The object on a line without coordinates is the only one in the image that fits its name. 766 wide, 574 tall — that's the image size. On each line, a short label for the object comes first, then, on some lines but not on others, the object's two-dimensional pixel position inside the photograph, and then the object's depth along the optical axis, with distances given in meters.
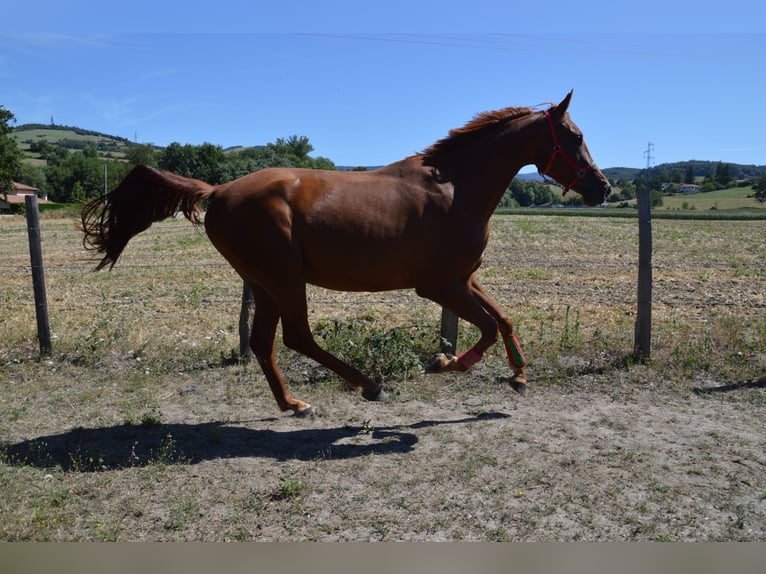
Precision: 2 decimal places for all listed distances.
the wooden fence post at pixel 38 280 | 7.39
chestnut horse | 5.04
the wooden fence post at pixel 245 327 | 7.19
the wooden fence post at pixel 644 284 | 7.06
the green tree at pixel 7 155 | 55.36
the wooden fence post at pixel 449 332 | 7.24
